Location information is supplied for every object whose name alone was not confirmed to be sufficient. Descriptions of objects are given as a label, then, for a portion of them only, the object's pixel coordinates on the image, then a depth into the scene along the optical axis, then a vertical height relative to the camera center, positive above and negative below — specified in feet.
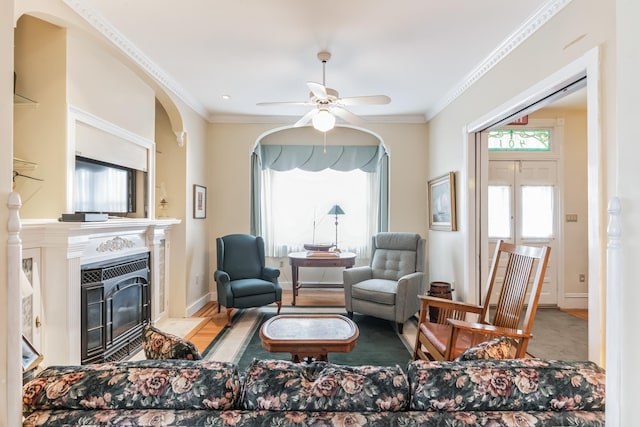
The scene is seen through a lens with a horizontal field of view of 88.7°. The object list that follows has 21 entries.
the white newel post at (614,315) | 3.11 -0.97
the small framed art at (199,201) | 13.84 +0.64
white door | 14.35 +0.38
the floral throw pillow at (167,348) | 4.21 -1.72
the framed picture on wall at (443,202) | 12.10 +0.54
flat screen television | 8.01 +0.78
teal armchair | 12.26 -2.44
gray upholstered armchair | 11.48 -2.49
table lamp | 16.05 +0.23
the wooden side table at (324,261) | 14.03 -1.94
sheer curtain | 17.71 +0.42
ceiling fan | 9.12 +3.26
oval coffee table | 7.18 -2.79
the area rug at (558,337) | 9.68 -4.05
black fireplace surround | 8.01 -2.54
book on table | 14.34 -1.71
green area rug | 9.41 -4.10
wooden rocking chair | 6.45 -2.22
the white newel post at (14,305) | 3.30 -0.92
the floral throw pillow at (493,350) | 4.03 -1.71
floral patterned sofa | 3.14 -1.83
